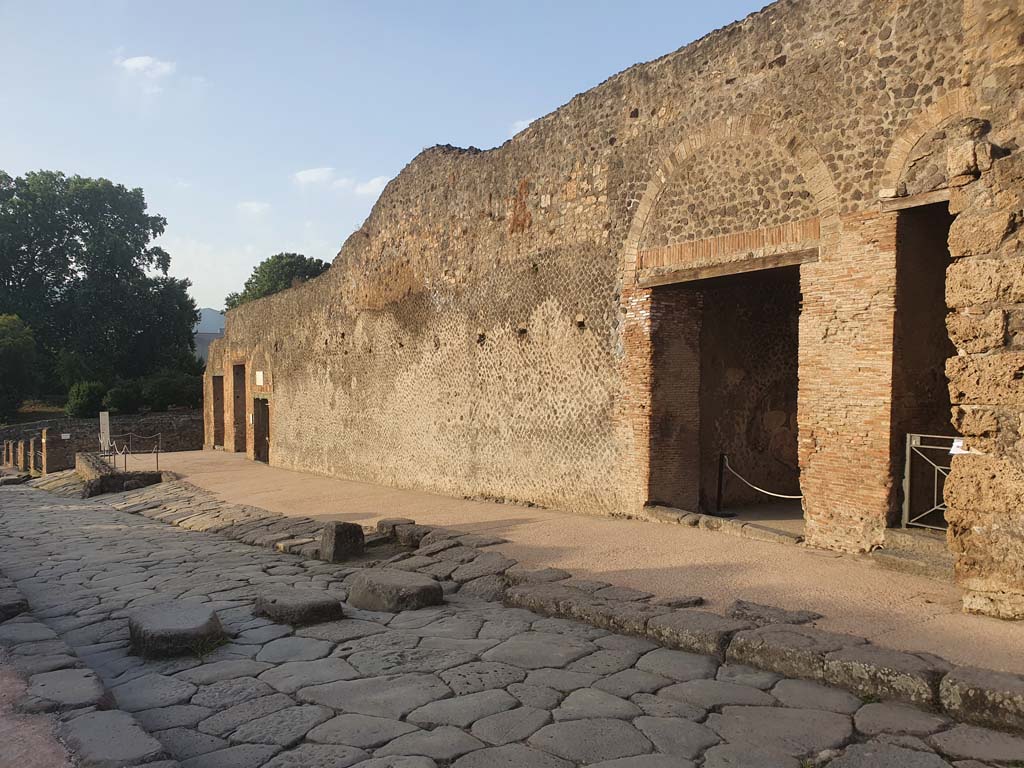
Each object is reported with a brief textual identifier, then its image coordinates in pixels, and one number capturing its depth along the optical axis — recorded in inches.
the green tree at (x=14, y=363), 1141.1
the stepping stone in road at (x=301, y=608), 177.9
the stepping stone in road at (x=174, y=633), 155.3
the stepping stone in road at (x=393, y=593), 191.5
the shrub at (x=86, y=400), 1086.4
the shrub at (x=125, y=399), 1090.6
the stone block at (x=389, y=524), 286.2
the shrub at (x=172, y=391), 1126.4
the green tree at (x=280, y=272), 1566.2
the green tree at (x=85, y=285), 1406.3
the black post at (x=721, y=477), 323.9
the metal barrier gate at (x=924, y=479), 214.1
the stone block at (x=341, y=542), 261.1
